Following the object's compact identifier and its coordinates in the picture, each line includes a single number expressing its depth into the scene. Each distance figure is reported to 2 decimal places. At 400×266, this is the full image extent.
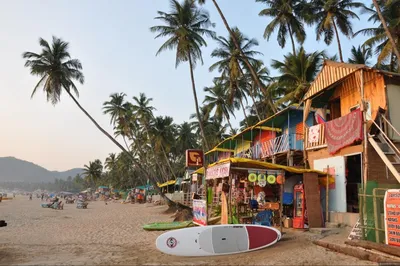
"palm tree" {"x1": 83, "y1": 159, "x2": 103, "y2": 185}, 80.50
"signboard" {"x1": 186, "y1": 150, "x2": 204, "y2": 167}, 14.80
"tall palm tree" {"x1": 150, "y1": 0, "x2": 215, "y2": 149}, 25.83
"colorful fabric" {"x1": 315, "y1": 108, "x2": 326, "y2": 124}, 15.67
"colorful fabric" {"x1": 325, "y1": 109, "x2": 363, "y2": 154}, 12.48
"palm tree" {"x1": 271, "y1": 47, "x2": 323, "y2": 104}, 24.19
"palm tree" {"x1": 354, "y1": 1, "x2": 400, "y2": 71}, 21.09
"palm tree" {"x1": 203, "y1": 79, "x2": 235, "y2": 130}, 37.27
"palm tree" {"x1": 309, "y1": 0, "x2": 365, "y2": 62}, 26.28
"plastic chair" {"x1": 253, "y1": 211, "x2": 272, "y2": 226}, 12.55
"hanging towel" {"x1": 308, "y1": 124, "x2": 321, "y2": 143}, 15.29
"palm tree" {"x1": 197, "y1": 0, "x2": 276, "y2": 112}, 24.05
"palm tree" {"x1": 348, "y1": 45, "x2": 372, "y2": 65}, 26.91
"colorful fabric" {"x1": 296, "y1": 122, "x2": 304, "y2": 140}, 18.25
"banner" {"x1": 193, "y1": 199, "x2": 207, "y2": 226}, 13.52
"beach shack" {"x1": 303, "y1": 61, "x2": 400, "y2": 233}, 12.21
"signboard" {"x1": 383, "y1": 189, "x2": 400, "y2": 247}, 7.75
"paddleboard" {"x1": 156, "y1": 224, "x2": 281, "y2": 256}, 9.34
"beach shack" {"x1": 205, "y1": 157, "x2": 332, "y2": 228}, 12.50
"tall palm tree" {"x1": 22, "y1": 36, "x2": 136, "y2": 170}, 28.50
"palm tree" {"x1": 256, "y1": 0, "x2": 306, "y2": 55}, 27.31
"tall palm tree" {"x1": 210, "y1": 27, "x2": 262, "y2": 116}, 28.94
